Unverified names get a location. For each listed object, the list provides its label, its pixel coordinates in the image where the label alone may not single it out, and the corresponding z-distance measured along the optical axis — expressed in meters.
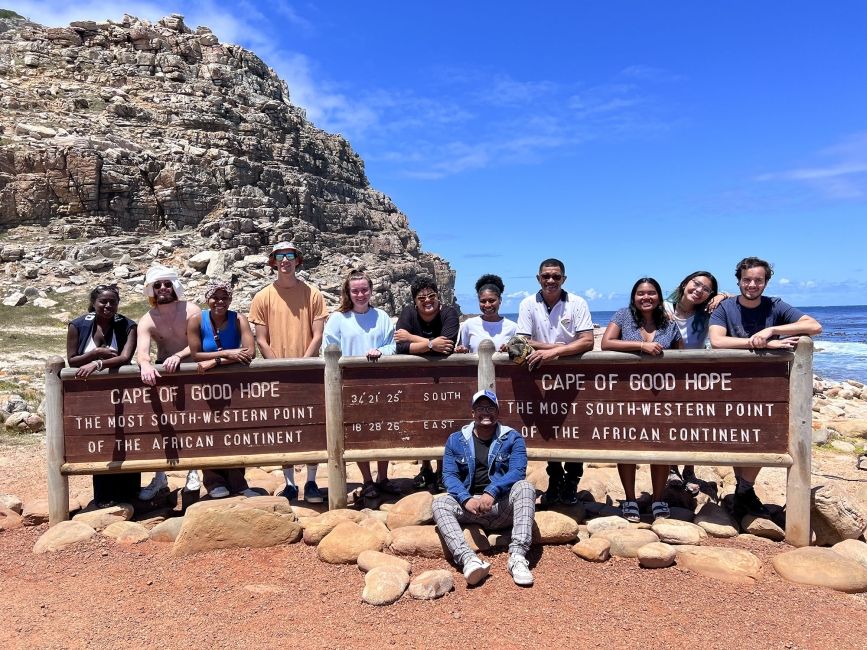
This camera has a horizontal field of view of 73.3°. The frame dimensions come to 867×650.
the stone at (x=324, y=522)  5.29
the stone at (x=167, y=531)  5.53
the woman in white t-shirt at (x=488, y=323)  5.98
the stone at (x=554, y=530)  5.09
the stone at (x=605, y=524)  5.39
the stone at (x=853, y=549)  4.83
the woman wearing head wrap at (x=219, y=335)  5.78
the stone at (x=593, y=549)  4.85
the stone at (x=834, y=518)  5.28
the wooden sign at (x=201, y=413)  5.88
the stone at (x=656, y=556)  4.70
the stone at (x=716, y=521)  5.37
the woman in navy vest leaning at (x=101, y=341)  5.89
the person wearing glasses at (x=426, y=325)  5.70
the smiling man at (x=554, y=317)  5.58
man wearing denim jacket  4.69
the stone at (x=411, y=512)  5.43
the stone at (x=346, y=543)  4.95
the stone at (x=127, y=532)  5.55
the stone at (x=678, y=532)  5.05
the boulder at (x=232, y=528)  5.18
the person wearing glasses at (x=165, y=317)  5.94
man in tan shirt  6.30
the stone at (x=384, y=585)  4.26
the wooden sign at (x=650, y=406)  5.34
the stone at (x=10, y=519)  6.10
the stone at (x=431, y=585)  4.29
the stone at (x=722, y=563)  4.57
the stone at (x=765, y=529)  5.33
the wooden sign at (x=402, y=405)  5.79
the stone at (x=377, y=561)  4.67
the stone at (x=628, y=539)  4.95
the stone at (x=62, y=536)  5.44
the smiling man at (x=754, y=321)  5.23
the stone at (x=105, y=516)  5.81
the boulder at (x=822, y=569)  4.45
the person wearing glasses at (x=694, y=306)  5.80
